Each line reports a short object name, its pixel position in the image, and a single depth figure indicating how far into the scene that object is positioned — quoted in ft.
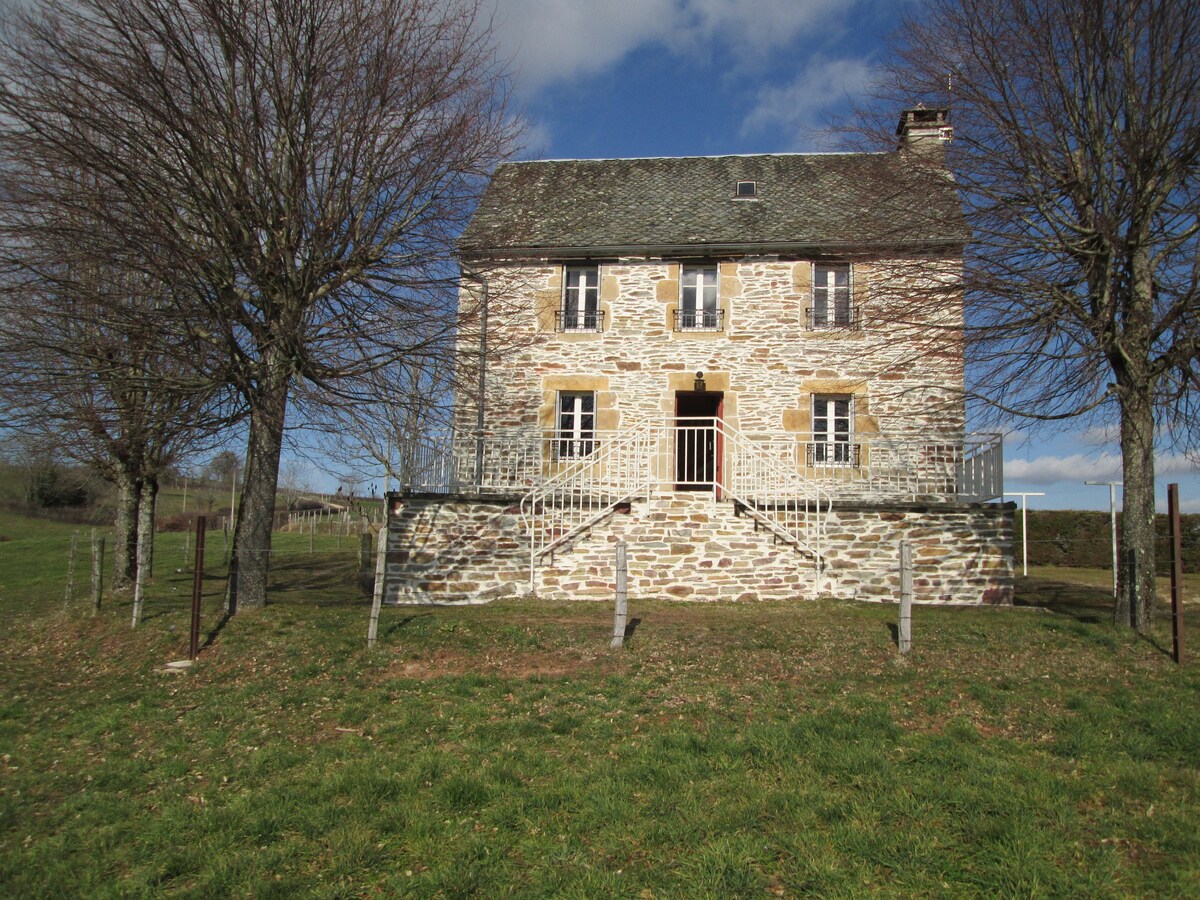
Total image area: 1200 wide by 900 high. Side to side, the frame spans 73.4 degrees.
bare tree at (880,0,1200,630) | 27.07
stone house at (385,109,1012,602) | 36.35
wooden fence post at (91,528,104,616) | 34.12
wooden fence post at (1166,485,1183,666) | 24.35
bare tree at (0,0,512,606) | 26.91
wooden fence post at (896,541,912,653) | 26.23
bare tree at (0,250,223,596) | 27.78
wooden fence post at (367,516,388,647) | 27.68
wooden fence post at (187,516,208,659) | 27.37
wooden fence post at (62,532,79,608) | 38.05
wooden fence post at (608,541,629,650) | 27.27
